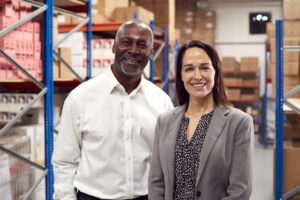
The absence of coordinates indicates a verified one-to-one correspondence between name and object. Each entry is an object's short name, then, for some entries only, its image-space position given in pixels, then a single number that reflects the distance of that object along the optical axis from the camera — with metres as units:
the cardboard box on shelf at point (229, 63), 11.08
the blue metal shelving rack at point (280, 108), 3.49
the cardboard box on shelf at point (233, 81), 10.97
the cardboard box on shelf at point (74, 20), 5.31
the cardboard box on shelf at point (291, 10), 4.86
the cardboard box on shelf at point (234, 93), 10.95
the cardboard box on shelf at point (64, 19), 5.27
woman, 1.68
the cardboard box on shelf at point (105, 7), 5.49
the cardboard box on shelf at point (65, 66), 3.96
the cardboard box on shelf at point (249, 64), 10.84
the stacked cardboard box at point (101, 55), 4.94
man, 1.89
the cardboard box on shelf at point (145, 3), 7.36
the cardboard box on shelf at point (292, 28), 4.92
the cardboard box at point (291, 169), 3.66
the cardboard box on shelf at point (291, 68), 4.57
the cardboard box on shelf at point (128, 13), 5.47
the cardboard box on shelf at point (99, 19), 5.12
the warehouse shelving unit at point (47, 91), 3.22
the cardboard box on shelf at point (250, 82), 10.89
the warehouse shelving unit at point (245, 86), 10.91
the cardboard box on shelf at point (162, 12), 7.30
